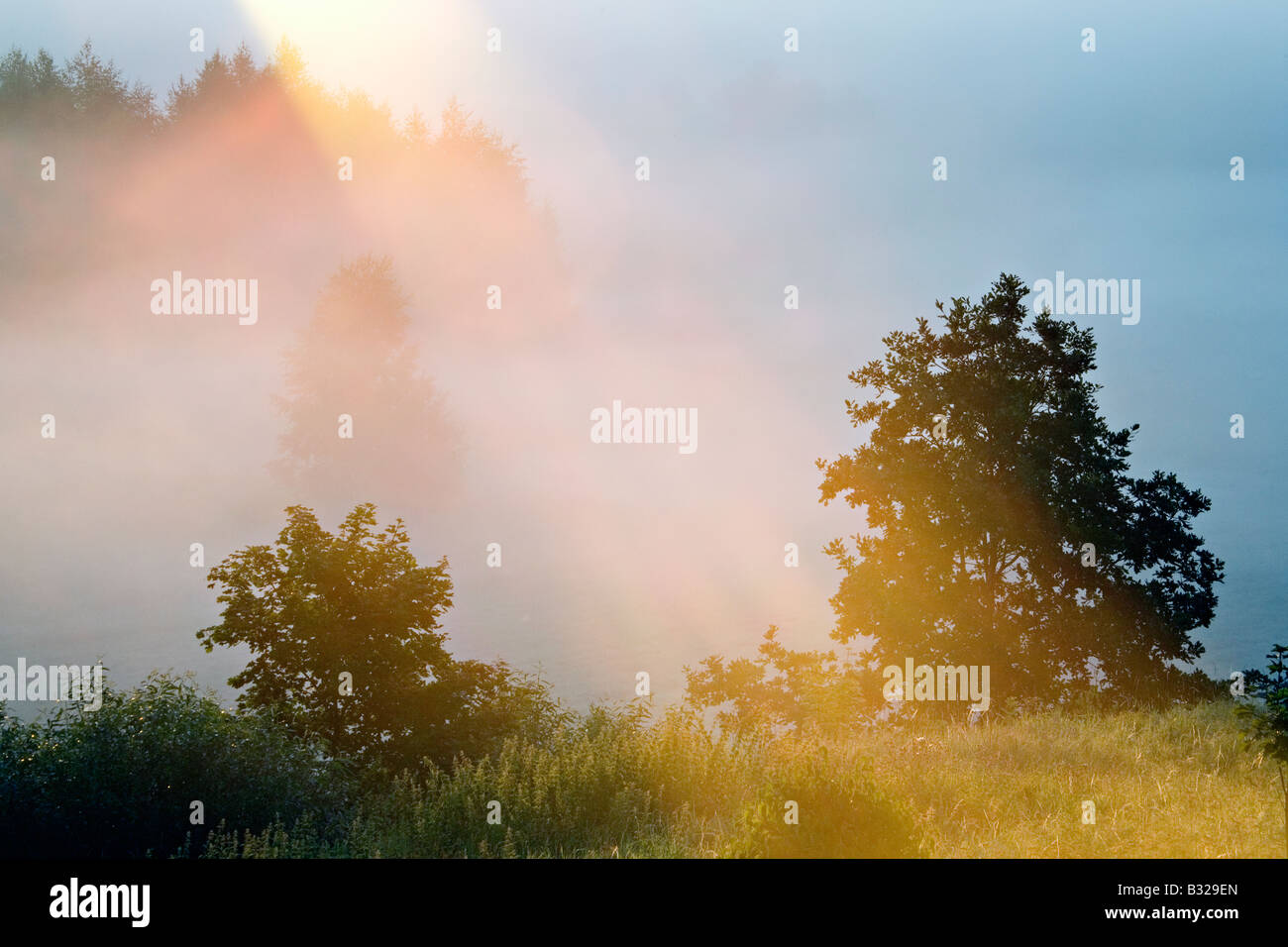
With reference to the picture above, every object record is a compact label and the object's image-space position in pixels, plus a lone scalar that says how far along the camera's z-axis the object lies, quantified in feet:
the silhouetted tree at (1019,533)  66.39
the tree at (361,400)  176.14
